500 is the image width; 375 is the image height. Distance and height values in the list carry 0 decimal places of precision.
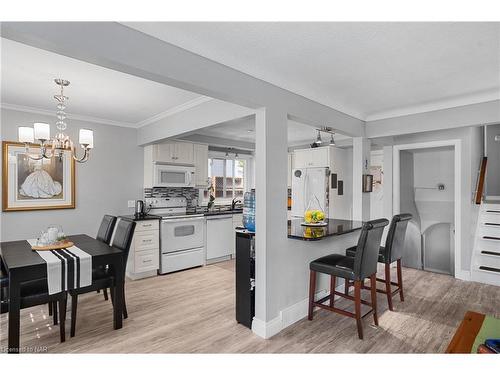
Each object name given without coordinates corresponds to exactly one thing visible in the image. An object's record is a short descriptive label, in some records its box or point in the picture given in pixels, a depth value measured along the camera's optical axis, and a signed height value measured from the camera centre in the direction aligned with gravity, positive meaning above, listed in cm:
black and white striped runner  231 -68
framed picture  365 +9
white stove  446 -79
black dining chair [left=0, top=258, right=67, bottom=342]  228 -88
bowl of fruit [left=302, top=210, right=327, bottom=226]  330 -35
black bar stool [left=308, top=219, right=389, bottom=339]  251 -73
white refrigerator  509 -2
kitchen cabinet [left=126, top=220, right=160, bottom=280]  421 -94
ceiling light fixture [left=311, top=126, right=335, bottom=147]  346 +72
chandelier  256 +48
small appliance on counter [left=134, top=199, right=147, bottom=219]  453 -35
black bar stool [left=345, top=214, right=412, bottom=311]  309 -66
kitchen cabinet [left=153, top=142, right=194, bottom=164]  469 +58
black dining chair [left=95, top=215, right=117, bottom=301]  340 -51
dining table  216 -64
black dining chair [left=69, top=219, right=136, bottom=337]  258 -85
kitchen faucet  586 -32
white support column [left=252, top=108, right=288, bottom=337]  257 -23
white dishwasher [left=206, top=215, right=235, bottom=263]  504 -90
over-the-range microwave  469 +20
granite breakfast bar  261 -86
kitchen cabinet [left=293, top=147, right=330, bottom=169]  517 +54
